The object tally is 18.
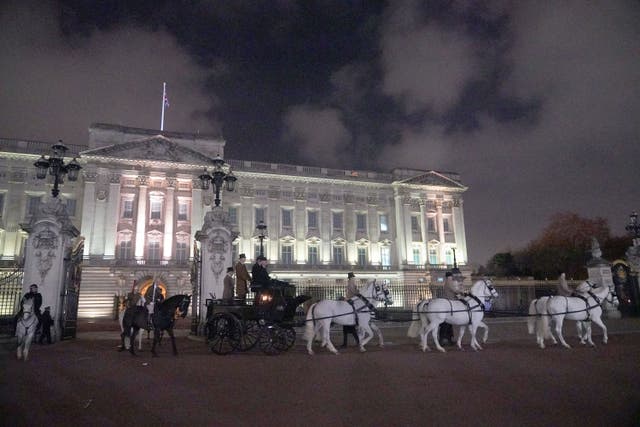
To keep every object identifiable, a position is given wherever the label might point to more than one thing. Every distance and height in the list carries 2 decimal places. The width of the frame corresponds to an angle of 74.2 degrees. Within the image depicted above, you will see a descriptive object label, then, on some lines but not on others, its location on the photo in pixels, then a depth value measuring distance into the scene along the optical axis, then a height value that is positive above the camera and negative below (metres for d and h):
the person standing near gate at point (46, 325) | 11.16 -0.79
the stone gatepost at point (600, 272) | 22.17 +0.65
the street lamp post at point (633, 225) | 21.95 +2.99
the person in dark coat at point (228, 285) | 10.66 +0.16
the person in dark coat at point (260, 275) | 9.84 +0.36
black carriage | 9.59 -0.64
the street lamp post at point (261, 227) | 22.55 +3.36
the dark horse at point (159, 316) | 9.82 -0.54
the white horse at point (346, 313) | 10.05 -0.55
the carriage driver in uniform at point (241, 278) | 10.39 +0.32
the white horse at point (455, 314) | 10.14 -0.64
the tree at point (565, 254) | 48.22 +3.60
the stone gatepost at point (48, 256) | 11.75 +1.08
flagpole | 39.31 +17.69
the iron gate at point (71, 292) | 12.39 +0.08
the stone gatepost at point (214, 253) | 12.97 +1.19
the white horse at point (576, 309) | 10.79 -0.63
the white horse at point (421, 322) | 10.45 -0.86
